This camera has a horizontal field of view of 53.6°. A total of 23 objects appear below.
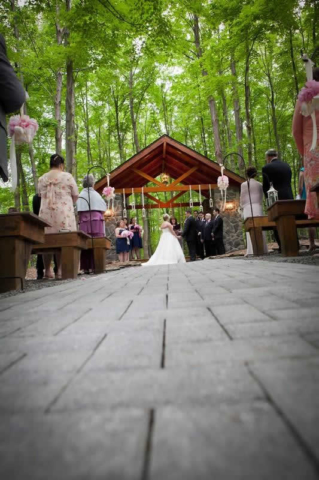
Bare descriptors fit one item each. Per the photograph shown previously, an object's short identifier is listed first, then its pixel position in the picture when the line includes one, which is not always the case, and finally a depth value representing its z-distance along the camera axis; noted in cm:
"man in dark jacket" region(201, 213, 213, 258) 1328
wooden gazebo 1497
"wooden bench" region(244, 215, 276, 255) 752
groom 1326
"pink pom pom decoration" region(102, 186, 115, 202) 1312
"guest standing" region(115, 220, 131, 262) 1320
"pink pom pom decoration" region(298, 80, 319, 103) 394
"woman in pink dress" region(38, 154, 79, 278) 572
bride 1186
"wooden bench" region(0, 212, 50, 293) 388
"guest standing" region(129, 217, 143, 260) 1502
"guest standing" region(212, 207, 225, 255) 1282
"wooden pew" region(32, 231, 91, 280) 528
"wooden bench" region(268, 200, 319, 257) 549
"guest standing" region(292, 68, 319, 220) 454
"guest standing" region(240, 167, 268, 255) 831
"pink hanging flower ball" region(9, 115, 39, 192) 412
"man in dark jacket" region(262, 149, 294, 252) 691
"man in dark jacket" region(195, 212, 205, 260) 1354
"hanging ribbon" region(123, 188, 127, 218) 1596
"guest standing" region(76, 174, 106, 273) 736
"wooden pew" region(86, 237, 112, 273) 724
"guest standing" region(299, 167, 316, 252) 624
